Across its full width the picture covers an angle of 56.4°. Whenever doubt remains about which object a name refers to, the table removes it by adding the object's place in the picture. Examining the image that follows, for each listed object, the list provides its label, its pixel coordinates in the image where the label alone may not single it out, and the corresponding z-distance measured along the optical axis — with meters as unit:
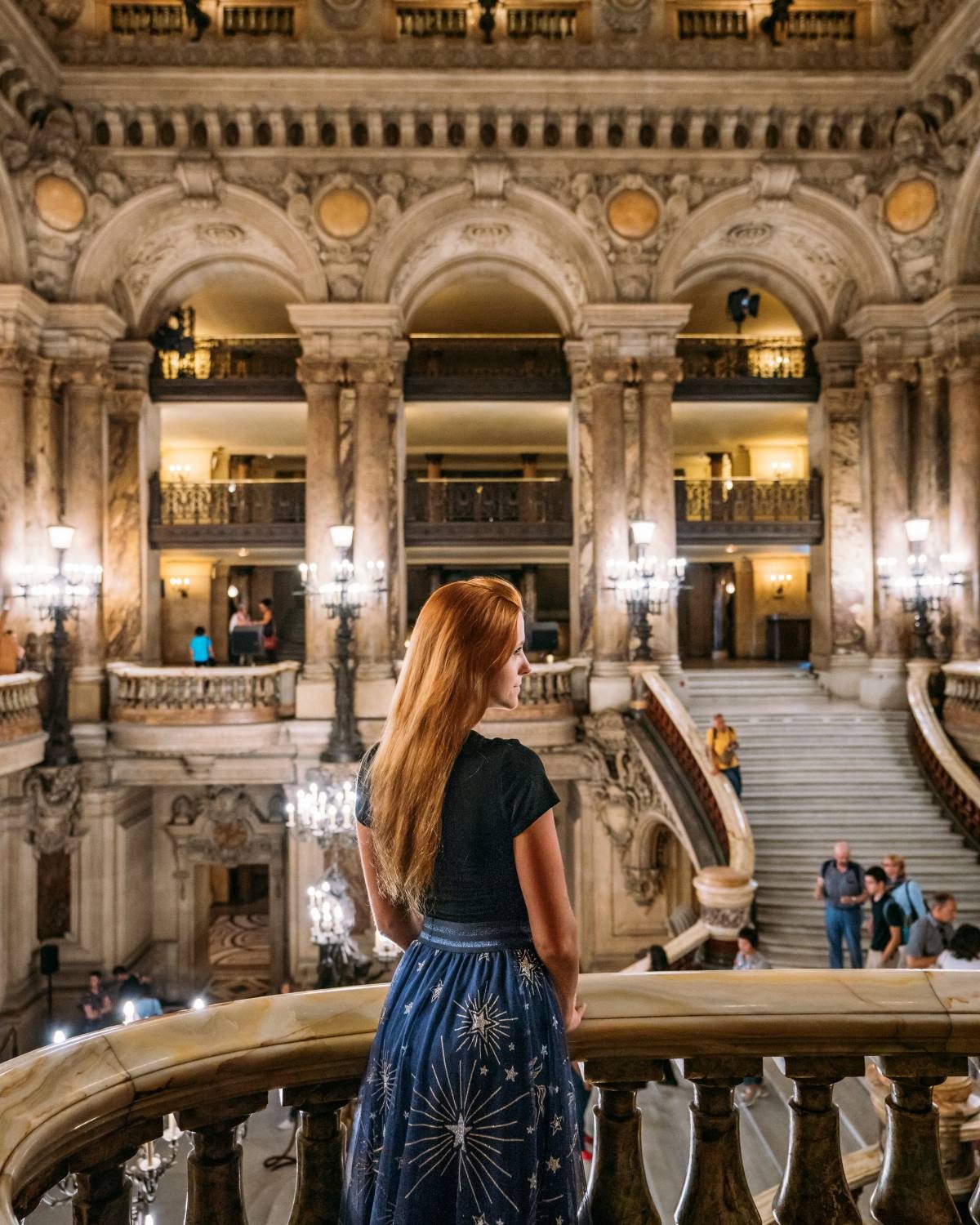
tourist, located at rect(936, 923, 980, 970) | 6.07
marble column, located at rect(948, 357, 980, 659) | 15.02
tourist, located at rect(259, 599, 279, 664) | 17.78
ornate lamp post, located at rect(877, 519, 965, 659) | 14.70
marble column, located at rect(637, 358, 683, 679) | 16.03
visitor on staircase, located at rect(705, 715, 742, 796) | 11.81
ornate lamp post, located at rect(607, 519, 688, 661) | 14.88
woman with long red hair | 1.74
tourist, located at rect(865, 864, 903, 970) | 8.59
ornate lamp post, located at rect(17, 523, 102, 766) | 13.38
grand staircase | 10.98
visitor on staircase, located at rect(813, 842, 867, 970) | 9.50
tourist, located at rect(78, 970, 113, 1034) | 12.37
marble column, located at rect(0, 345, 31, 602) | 14.40
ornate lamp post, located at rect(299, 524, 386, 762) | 14.23
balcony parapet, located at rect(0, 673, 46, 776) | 12.94
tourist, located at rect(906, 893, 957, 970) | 7.27
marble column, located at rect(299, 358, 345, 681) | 15.70
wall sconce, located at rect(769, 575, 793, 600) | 24.94
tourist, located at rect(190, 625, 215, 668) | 16.72
